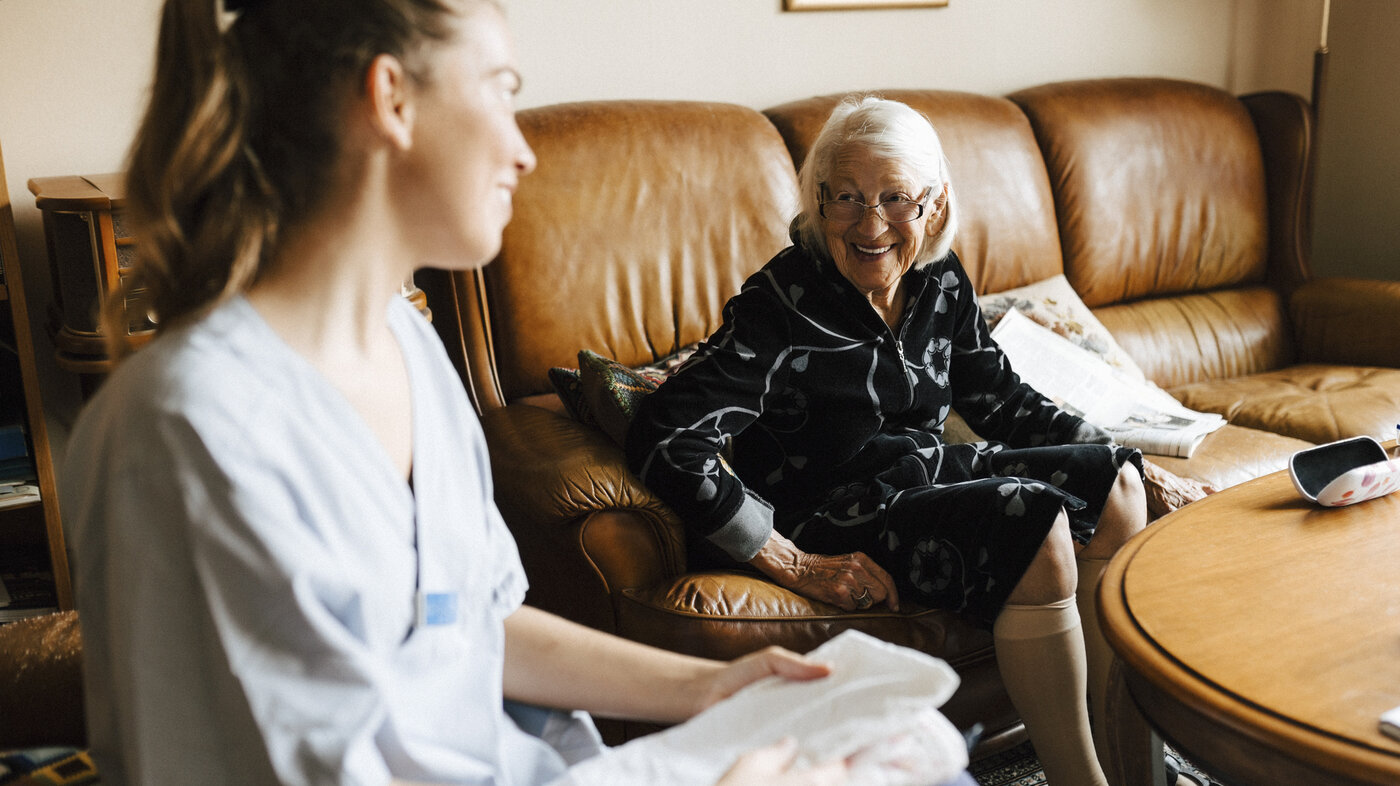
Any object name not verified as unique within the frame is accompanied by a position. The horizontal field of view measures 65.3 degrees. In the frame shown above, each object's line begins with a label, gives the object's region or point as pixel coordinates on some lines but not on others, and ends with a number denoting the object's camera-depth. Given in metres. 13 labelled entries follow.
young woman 0.66
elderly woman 1.54
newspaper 2.34
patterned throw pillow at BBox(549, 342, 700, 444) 1.79
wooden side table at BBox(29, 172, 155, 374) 1.82
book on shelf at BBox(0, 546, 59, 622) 2.06
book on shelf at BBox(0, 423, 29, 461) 2.00
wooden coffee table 1.03
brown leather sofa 1.66
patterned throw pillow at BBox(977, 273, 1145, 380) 2.62
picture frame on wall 2.81
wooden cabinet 1.92
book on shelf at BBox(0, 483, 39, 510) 1.96
